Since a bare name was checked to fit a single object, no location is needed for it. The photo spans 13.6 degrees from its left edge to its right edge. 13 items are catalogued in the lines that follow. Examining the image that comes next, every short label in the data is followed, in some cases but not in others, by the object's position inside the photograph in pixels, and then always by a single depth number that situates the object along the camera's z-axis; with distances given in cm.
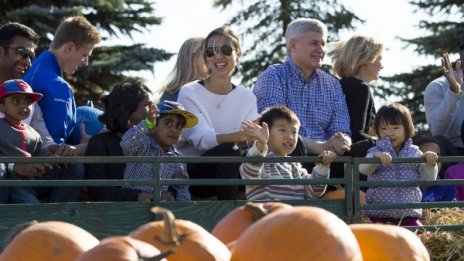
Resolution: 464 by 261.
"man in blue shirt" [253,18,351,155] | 1444
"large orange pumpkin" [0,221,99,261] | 519
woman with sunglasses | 1361
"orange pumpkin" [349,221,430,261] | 543
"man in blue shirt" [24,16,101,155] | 1349
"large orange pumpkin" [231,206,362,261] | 488
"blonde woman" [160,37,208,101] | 1493
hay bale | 1122
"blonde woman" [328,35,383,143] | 1513
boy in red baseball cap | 1222
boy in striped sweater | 1186
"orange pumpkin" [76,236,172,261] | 480
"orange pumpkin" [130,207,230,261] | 504
